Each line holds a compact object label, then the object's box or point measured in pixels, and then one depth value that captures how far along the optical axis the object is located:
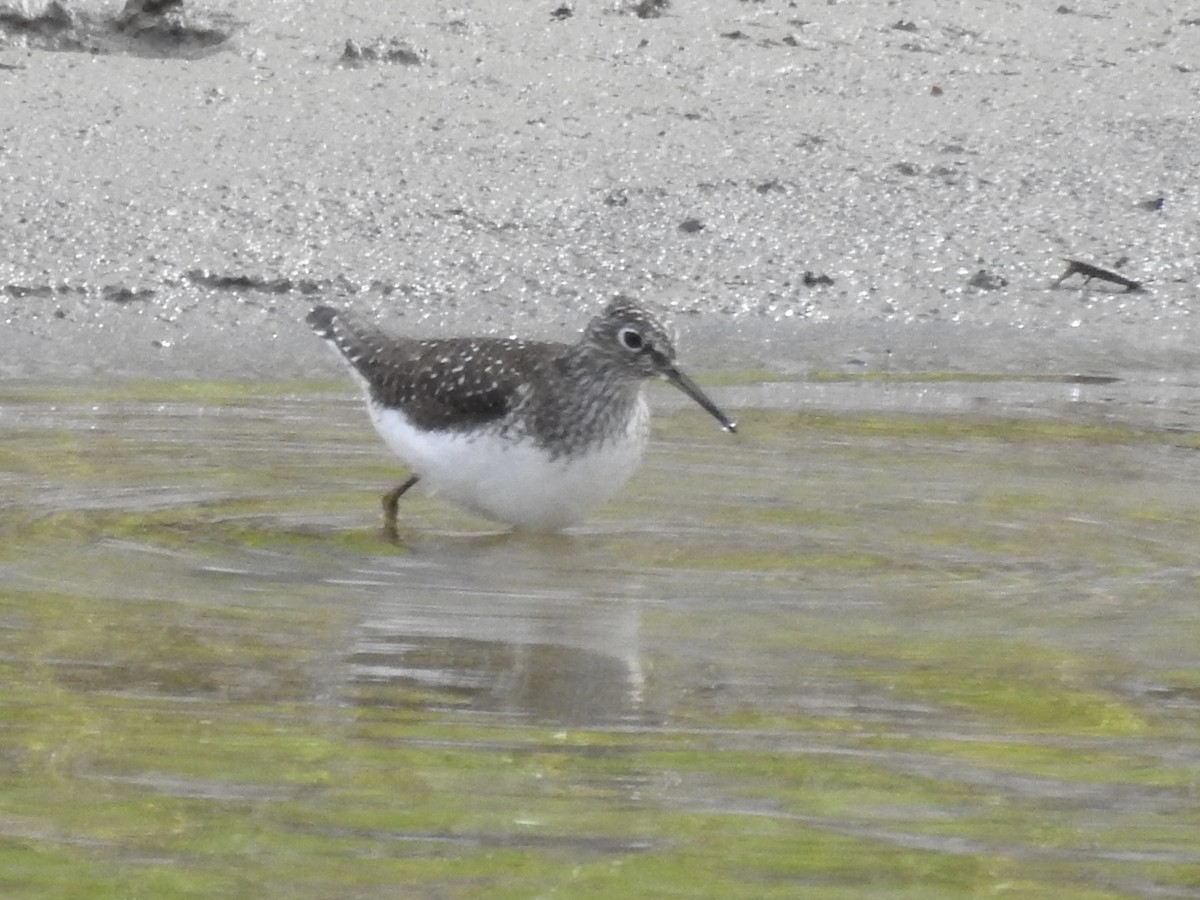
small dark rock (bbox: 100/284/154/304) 9.55
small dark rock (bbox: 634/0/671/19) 12.18
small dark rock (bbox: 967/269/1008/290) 10.09
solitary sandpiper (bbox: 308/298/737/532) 6.93
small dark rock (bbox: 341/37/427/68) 11.43
